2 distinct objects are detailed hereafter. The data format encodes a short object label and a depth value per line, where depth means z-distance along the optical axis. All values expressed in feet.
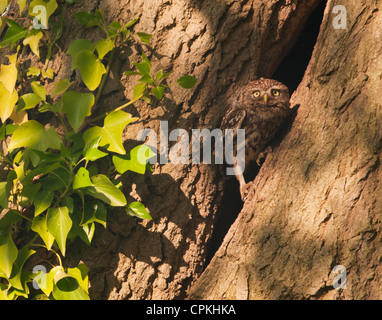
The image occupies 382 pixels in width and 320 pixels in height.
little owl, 16.87
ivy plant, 16.43
